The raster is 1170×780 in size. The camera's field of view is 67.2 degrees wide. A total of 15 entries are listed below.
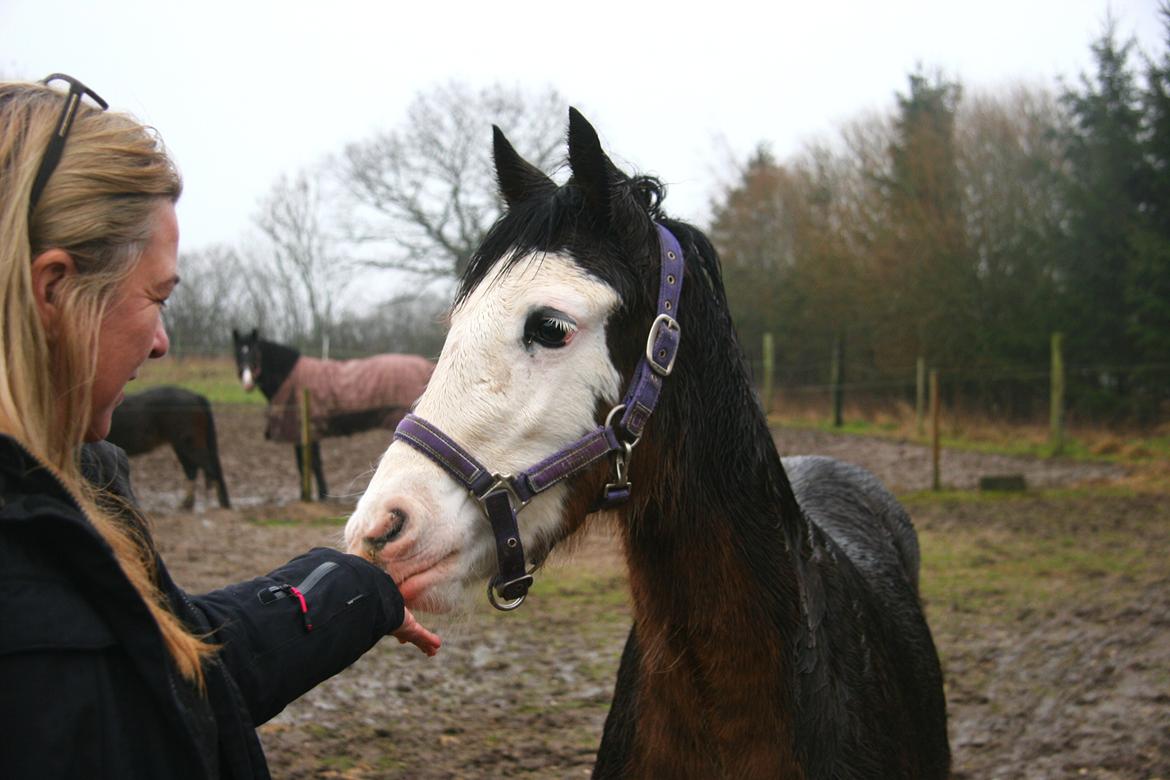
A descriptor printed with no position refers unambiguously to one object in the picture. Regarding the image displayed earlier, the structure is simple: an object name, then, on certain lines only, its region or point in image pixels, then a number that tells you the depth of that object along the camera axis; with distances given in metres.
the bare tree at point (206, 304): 26.86
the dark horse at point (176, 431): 12.16
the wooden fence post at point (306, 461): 12.44
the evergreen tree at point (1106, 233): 18.03
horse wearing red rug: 14.08
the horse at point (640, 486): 1.78
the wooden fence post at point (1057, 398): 15.06
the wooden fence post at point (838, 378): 21.00
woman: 1.03
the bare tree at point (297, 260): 31.36
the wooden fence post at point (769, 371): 22.93
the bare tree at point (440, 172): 26.27
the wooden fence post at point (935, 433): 12.39
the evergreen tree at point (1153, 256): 16.69
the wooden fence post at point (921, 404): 18.20
